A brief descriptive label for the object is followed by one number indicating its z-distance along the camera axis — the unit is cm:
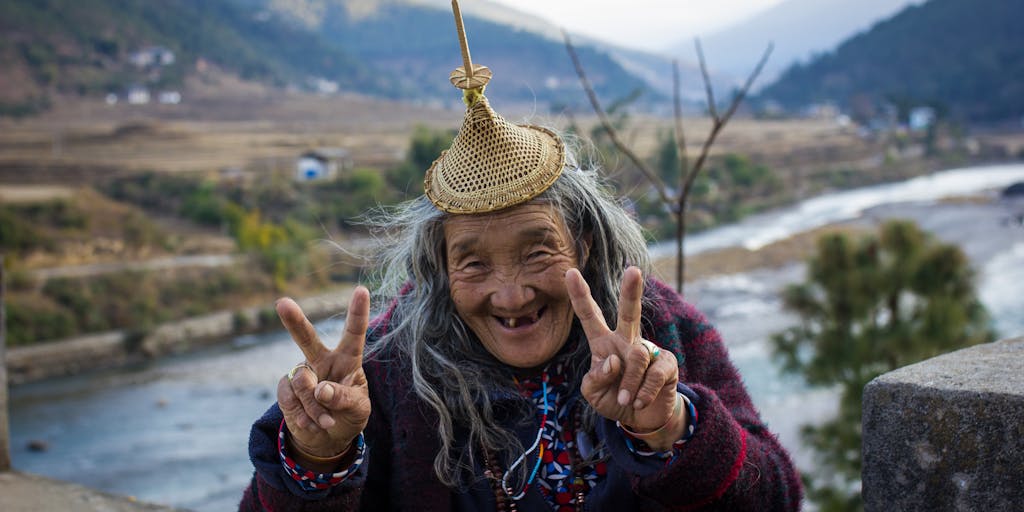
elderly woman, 140
